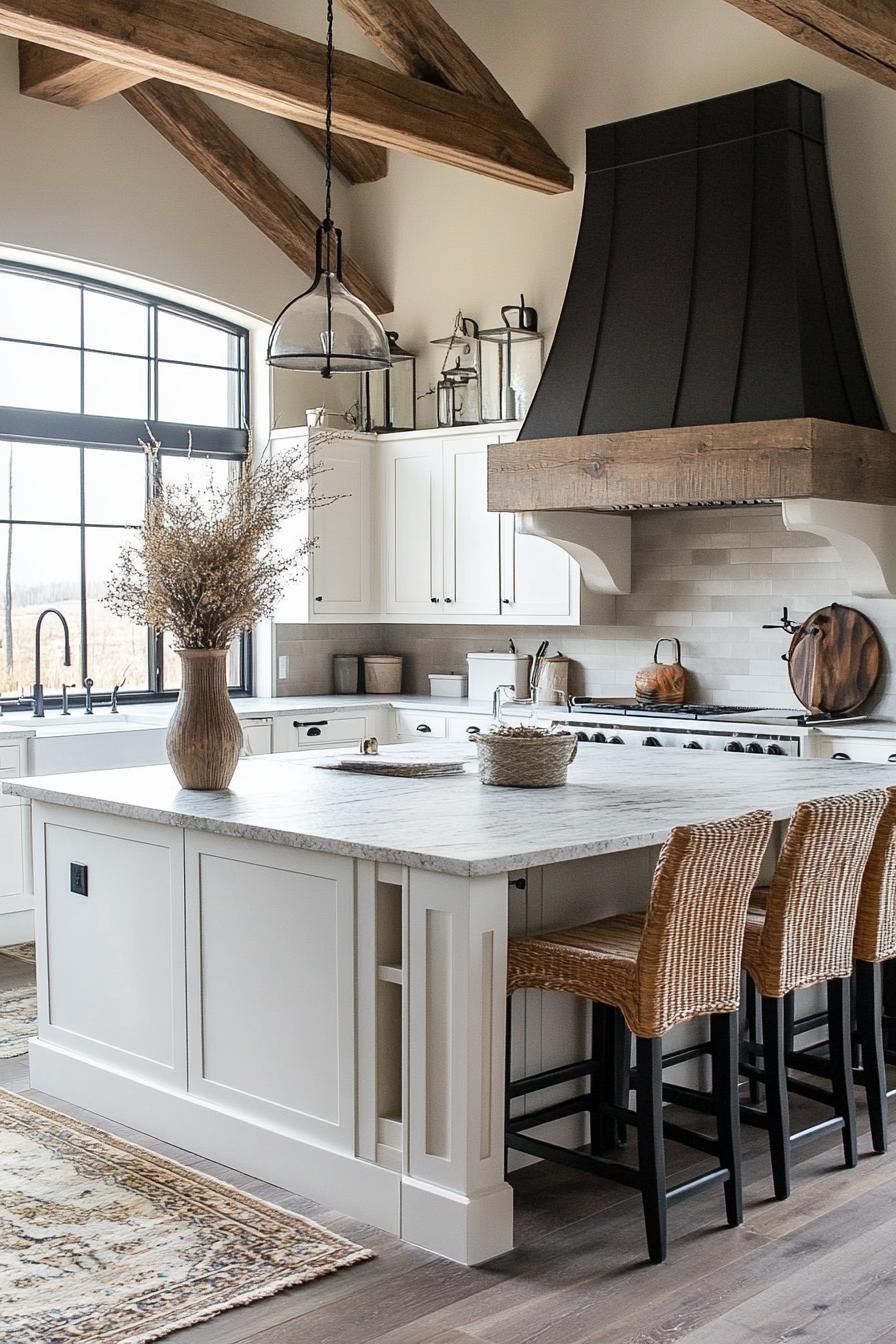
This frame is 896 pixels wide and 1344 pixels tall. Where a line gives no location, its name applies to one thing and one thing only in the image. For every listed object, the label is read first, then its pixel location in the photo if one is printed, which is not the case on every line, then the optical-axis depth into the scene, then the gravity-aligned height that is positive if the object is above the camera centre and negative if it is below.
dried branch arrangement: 4.04 +0.19
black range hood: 5.88 +1.48
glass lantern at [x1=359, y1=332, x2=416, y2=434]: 7.81 +1.28
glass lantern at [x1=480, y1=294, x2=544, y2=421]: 7.19 +1.35
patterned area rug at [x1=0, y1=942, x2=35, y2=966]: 5.93 -1.29
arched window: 6.73 +0.95
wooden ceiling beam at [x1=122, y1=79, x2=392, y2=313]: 6.95 +2.34
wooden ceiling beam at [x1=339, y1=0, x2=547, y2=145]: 6.43 +2.66
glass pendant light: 4.05 +0.85
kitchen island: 3.09 -0.76
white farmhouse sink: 6.01 -0.46
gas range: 5.81 -0.39
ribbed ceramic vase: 4.07 -0.26
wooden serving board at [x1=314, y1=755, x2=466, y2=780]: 4.36 -0.40
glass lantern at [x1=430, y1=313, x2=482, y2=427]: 7.47 +1.27
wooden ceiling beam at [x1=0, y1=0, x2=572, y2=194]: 5.02 +2.16
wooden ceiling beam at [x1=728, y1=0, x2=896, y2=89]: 4.47 +1.90
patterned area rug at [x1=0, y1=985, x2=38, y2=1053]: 4.62 -1.29
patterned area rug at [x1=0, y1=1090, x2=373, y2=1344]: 2.84 -1.30
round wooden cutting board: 6.19 -0.12
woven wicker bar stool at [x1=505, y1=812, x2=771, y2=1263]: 3.08 -0.74
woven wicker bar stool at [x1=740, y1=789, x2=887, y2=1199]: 3.40 -0.73
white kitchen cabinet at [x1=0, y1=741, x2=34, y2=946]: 5.90 -0.91
